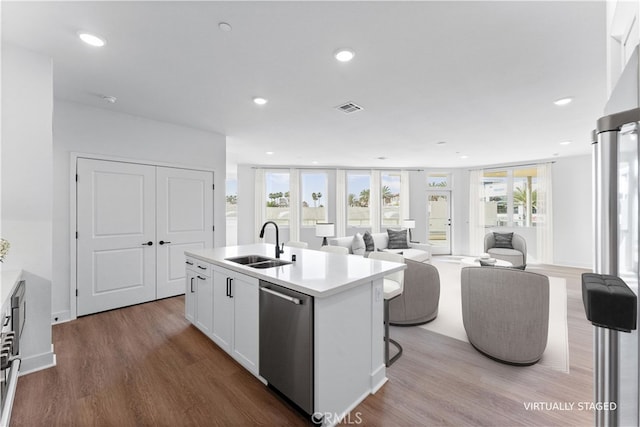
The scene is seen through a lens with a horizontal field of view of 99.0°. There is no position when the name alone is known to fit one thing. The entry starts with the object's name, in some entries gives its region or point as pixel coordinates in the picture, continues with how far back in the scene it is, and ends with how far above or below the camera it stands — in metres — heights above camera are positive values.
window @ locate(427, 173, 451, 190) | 8.40 +1.05
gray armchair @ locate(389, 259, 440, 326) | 3.05 -0.97
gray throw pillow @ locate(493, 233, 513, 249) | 6.14 -0.59
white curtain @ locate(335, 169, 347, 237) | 7.98 +0.36
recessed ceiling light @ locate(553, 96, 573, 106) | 3.05 +1.28
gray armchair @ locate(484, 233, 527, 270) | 5.69 -0.79
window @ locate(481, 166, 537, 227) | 7.18 +0.47
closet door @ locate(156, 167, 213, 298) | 4.04 -0.08
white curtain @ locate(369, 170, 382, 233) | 8.09 +0.39
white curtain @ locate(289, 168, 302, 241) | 7.73 +0.29
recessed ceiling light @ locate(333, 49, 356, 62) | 2.15 +1.29
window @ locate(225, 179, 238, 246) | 7.57 +0.06
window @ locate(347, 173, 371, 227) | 8.20 +0.42
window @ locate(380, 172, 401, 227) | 8.28 +0.40
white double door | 3.43 -0.20
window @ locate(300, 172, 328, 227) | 7.95 +0.50
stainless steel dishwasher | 1.68 -0.86
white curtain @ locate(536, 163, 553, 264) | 6.77 -0.03
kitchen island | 1.68 -0.75
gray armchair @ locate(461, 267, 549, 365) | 2.27 -0.86
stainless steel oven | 1.43 -0.75
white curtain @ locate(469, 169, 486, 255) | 7.81 +0.03
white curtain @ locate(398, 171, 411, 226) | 8.18 +0.54
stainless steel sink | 2.68 -0.48
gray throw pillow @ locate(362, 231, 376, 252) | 6.18 -0.66
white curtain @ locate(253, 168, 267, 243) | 7.59 +0.37
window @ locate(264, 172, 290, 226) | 7.81 +0.49
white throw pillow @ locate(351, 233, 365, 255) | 5.86 -0.67
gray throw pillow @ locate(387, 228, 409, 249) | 6.49 -0.62
